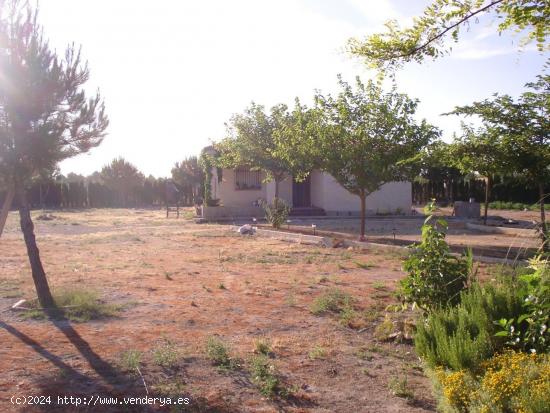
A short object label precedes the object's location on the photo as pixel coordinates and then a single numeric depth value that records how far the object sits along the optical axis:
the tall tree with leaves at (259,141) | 20.88
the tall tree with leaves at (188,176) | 45.16
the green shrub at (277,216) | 19.63
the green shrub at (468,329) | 4.48
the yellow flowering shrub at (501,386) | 3.48
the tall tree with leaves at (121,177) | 44.19
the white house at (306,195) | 27.45
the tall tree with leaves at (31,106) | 6.55
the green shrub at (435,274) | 5.72
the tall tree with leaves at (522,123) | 8.73
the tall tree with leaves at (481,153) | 10.38
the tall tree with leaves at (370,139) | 14.67
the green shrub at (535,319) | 4.15
